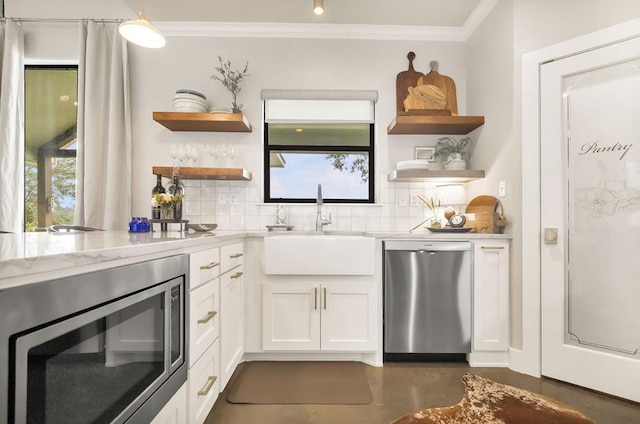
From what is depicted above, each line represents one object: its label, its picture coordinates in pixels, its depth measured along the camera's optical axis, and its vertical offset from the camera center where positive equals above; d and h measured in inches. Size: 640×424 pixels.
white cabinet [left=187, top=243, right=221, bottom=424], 49.9 -21.7
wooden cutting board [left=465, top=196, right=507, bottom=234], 89.7 -0.2
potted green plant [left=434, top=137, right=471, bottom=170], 104.4 +21.5
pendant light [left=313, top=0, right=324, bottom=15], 83.1 +56.4
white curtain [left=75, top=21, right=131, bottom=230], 103.6 +28.3
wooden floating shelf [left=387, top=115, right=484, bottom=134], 100.3 +30.1
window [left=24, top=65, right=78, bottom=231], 113.5 +25.4
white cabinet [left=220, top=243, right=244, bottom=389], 67.3 -23.1
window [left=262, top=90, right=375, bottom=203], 115.0 +24.2
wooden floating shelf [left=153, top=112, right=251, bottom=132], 100.3 +30.6
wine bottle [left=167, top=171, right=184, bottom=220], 71.8 +5.6
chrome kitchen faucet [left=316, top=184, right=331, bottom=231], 104.7 -0.8
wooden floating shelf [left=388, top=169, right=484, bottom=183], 100.1 +12.9
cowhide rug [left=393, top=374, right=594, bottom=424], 38.2 -26.0
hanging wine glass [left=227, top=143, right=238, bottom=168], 106.9 +20.3
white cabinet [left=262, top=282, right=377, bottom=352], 83.8 -28.3
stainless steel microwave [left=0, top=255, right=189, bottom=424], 20.3 -12.0
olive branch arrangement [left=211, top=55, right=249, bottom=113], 109.1 +49.4
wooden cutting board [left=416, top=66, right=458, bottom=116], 112.1 +47.2
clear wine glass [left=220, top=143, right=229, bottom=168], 106.9 +21.6
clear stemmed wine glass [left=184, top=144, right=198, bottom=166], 102.8 +20.4
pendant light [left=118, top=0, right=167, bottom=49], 71.9 +43.1
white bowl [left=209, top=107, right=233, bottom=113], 105.6 +35.7
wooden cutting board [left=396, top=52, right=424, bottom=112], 112.1 +47.8
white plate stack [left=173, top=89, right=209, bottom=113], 103.1 +37.8
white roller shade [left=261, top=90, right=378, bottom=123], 114.7 +38.7
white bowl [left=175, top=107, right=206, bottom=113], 103.0 +34.9
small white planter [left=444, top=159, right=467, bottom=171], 104.1 +16.8
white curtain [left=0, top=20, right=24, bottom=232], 104.6 +30.4
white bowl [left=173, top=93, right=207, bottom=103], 103.3 +39.2
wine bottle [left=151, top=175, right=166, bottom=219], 70.6 +5.3
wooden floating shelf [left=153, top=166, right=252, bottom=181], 99.9 +13.6
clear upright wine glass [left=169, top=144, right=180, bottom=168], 101.3 +20.2
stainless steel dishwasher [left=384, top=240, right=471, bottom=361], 84.2 -23.2
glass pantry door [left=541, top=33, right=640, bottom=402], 70.1 -0.9
